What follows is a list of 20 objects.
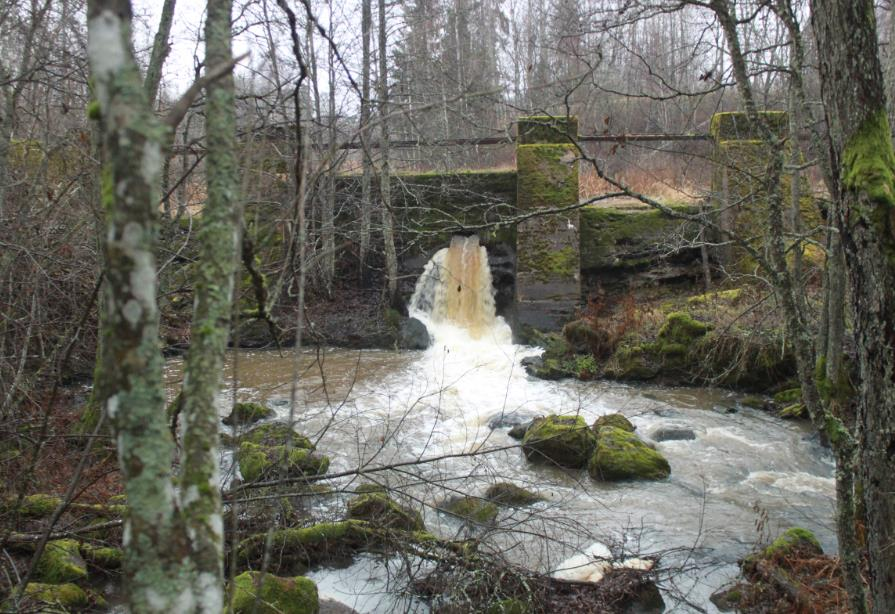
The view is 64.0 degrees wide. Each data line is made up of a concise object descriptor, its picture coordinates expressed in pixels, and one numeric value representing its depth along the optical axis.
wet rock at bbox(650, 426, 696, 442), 8.97
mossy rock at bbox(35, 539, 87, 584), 4.68
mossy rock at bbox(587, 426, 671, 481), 7.55
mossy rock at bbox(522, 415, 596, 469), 7.83
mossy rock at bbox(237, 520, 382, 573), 5.17
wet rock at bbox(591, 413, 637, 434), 8.74
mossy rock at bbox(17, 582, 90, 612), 3.81
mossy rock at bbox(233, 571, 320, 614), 4.25
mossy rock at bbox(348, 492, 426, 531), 4.99
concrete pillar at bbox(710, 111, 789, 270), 13.23
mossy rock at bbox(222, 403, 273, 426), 7.54
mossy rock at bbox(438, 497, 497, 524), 5.31
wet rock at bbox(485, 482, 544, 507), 6.36
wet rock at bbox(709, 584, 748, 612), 4.92
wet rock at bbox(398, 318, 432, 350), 14.25
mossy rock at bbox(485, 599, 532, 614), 4.39
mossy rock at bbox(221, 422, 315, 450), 6.32
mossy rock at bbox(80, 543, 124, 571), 4.97
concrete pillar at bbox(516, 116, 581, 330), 14.53
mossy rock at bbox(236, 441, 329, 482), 5.80
